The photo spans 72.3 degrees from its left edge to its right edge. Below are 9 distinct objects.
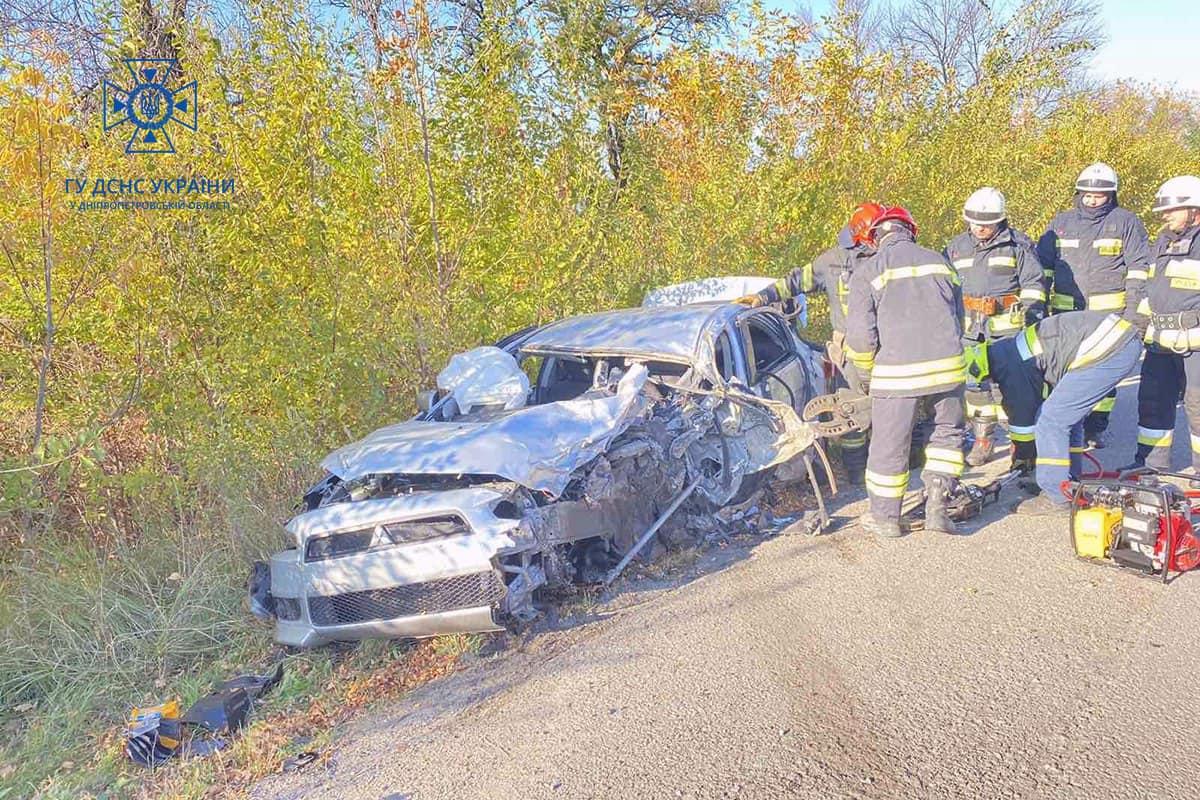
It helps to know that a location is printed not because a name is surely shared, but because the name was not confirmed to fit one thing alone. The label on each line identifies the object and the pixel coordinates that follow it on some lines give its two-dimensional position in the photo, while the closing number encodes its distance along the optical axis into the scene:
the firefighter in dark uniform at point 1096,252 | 6.00
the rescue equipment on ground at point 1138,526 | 3.60
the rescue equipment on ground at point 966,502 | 4.64
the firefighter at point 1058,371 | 4.62
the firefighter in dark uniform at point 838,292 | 5.54
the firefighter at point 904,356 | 4.37
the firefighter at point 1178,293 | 4.88
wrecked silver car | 3.38
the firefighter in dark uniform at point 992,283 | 5.75
